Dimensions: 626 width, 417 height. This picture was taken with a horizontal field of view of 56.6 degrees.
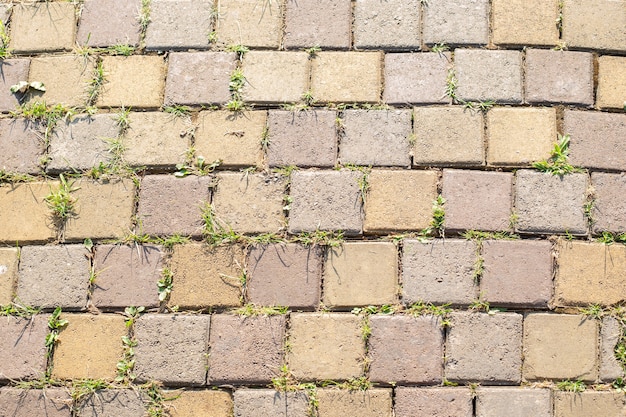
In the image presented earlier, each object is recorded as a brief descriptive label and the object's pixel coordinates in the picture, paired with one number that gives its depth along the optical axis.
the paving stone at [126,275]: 2.54
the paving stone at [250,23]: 2.81
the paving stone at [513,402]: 2.41
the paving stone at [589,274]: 2.52
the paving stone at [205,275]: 2.53
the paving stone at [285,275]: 2.52
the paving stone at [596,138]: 2.64
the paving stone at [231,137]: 2.66
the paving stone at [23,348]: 2.50
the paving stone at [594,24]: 2.80
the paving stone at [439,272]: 2.50
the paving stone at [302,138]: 2.64
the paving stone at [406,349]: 2.44
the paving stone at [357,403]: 2.42
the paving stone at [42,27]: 2.88
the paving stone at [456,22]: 2.79
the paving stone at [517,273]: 2.50
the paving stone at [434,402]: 2.41
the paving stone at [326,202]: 2.57
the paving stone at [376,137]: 2.64
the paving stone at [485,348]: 2.44
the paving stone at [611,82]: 2.73
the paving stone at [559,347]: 2.45
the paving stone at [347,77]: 2.72
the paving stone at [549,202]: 2.57
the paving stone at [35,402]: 2.46
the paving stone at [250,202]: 2.58
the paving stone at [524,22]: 2.79
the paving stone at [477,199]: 2.56
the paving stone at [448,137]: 2.64
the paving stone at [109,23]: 2.86
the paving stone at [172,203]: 2.60
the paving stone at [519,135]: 2.64
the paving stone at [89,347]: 2.50
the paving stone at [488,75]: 2.71
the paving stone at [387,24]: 2.79
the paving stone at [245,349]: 2.46
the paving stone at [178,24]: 2.83
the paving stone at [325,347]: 2.45
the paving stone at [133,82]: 2.77
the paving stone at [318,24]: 2.80
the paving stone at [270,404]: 2.42
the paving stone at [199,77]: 2.75
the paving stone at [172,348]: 2.46
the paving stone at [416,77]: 2.71
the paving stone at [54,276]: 2.56
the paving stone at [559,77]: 2.72
